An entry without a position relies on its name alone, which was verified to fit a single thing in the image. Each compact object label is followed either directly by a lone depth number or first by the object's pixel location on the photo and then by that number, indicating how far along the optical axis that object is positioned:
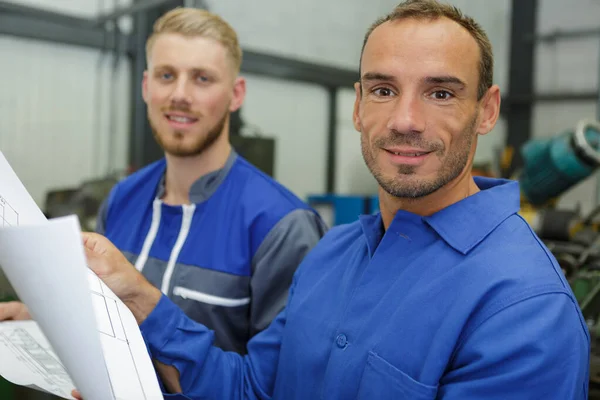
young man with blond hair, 1.15
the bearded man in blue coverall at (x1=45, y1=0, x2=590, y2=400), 0.65
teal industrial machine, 2.60
